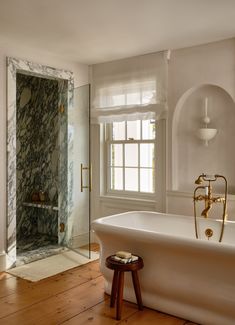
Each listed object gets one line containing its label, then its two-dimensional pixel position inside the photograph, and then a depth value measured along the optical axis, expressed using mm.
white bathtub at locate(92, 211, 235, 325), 2545
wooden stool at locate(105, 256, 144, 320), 2791
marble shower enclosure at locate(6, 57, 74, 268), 3951
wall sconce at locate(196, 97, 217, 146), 3924
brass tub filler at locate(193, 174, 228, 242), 3461
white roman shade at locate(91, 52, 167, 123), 4270
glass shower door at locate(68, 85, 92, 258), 4516
